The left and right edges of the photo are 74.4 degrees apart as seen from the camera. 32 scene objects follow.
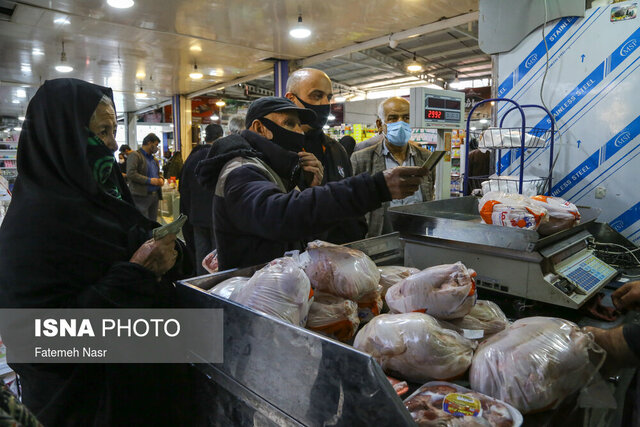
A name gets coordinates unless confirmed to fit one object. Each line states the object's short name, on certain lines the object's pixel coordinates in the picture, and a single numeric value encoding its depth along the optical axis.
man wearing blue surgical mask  3.42
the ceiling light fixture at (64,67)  8.99
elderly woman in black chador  1.29
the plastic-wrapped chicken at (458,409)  0.87
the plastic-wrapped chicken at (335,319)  1.21
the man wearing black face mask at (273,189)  1.30
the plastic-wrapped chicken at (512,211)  1.65
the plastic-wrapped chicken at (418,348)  1.03
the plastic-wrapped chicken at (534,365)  0.95
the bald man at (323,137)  2.43
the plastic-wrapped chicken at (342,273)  1.30
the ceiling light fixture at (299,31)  6.10
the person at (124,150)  9.79
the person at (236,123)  4.44
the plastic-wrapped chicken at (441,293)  1.19
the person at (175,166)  7.71
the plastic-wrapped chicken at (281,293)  1.13
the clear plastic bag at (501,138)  2.75
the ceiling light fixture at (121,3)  5.16
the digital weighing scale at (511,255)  1.52
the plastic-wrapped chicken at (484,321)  1.23
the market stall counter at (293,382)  0.84
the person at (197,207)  3.71
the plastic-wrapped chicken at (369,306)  1.35
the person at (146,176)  6.56
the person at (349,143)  4.18
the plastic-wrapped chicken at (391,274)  1.48
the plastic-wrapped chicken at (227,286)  1.29
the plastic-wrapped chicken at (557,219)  1.79
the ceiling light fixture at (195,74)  9.40
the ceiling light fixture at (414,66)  10.32
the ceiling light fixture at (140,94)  12.88
